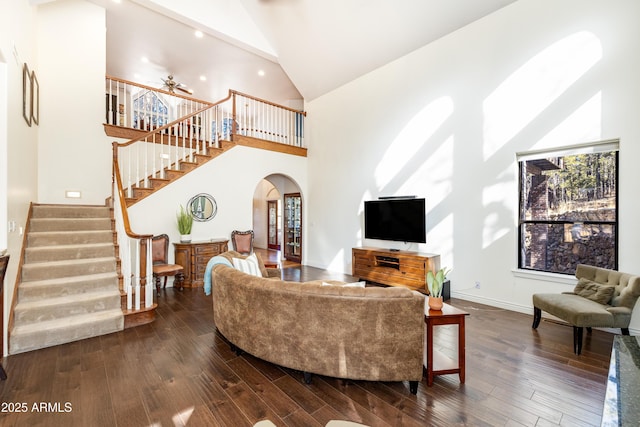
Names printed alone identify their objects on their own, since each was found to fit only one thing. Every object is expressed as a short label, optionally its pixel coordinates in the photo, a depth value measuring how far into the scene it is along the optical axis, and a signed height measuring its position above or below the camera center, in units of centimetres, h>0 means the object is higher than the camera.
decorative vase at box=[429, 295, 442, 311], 235 -78
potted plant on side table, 234 -64
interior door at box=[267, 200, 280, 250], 1052 -56
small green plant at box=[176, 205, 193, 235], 536 -26
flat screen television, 500 -18
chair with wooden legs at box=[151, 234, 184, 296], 487 -92
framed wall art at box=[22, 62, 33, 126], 360 +153
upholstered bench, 271 -95
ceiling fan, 670 +299
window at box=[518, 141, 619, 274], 341 +4
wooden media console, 466 -100
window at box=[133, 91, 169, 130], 625 +225
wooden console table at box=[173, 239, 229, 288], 525 -93
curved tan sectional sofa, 211 -93
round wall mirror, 579 +5
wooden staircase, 524 +100
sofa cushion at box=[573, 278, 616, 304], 293 -87
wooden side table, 223 -104
